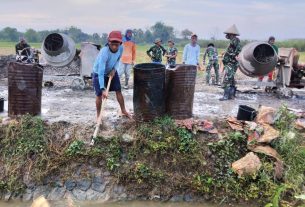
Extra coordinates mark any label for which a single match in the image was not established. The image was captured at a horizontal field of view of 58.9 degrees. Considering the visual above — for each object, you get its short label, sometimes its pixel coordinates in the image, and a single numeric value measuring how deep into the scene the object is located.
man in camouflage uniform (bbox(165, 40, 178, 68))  7.70
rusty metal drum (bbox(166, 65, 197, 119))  4.54
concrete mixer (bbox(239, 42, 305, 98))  6.31
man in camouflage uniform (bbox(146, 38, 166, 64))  7.09
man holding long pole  4.13
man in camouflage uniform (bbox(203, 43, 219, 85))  7.95
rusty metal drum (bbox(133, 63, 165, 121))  4.37
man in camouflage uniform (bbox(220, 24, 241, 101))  6.15
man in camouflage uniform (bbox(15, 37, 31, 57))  7.76
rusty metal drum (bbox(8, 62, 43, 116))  4.46
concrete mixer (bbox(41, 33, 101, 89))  6.75
